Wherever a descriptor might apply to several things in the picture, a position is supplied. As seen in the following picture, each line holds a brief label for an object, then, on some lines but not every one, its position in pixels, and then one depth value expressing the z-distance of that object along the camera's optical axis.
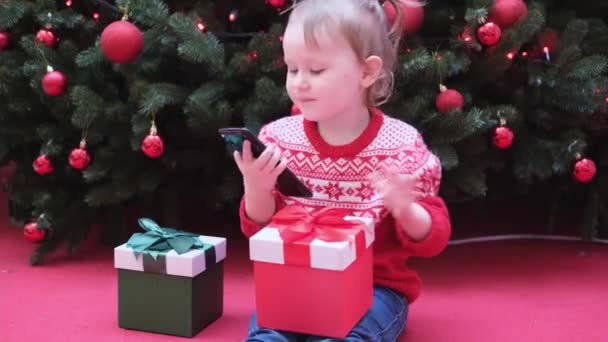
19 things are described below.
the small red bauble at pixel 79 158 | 2.41
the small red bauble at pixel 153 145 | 2.33
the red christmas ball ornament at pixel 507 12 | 2.37
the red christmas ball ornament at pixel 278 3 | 2.41
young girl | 1.99
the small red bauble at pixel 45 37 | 2.46
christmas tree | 2.36
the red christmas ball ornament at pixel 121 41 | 2.32
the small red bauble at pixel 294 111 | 2.32
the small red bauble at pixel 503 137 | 2.35
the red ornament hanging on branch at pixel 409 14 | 2.29
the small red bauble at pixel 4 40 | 2.53
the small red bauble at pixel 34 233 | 2.50
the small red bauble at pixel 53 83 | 2.40
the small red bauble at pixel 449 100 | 2.32
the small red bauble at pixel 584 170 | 2.41
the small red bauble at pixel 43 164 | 2.45
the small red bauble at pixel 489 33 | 2.32
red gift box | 1.92
